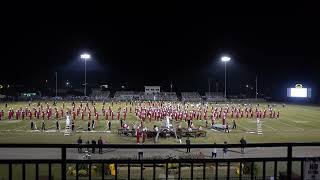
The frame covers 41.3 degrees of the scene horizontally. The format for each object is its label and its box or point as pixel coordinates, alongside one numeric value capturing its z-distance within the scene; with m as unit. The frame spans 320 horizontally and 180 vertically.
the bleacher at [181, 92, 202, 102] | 95.62
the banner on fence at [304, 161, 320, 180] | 4.97
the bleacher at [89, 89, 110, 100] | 97.69
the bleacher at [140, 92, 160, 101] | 95.81
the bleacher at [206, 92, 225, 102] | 94.56
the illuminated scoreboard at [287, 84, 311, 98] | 84.61
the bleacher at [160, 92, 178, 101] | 96.06
